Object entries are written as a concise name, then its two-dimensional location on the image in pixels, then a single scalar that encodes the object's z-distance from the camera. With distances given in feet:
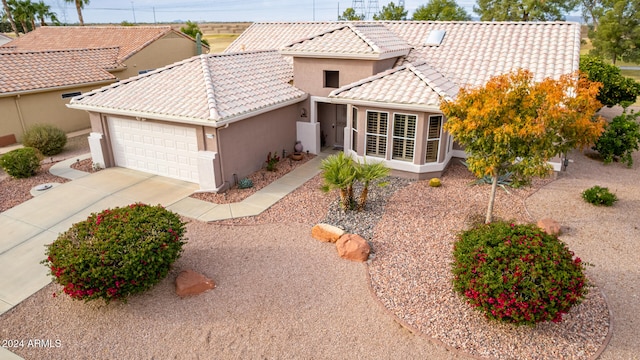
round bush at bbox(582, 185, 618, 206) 40.04
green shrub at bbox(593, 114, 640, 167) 51.88
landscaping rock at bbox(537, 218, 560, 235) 34.99
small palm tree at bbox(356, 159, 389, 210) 37.42
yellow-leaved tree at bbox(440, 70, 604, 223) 28.55
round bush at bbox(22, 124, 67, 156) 57.47
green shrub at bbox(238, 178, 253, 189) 45.47
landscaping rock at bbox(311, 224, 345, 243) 34.22
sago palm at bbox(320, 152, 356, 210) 37.52
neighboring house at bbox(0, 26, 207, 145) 64.69
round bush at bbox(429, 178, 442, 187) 45.55
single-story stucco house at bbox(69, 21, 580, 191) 45.11
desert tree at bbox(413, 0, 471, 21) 144.87
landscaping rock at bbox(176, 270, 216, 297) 27.48
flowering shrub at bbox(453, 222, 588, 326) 21.97
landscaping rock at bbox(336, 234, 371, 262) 31.50
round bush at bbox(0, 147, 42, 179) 47.92
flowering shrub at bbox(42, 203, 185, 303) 24.20
